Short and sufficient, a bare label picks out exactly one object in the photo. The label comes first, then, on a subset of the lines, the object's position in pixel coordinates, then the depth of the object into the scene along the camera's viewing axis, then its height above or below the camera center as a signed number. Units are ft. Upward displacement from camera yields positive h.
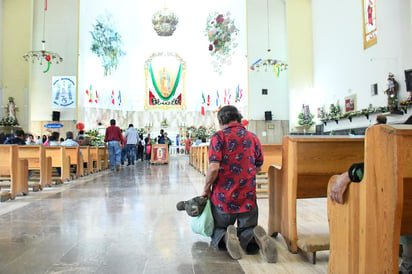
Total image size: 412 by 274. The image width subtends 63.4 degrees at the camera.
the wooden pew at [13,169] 15.28 -1.14
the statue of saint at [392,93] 29.19 +4.37
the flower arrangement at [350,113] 31.73 +3.13
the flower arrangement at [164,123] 63.46 +3.85
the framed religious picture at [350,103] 37.17 +4.44
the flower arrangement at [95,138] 44.25 +0.80
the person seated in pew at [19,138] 20.46 +0.38
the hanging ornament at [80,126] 43.99 +2.35
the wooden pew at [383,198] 3.75 -0.68
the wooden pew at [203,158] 23.17 -1.16
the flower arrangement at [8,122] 42.56 +2.87
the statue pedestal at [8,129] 43.52 +2.01
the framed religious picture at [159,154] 41.71 -1.35
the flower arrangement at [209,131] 60.03 +2.18
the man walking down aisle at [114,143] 31.27 +0.06
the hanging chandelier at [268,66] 49.19 +11.65
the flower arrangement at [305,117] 47.06 +3.57
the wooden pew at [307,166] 7.23 -0.53
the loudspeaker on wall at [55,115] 45.98 +3.99
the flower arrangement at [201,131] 59.51 +2.17
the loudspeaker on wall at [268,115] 50.52 +4.10
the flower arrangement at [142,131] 58.84 +2.25
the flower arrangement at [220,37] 58.80 +19.13
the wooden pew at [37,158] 18.22 -0.77
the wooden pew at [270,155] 15.65 -0.62
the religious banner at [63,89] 47.34 +7.82
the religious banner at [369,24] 33.12 +12.07
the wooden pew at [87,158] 26.50 -1.21
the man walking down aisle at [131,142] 36.88 +0.16
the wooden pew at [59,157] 21.02 -0.87
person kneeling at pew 7.41 -0.88
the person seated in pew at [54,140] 24.09 +0.30
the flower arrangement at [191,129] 61.16 +2.58
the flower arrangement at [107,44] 53.06 +16.47
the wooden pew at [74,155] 23.80 -0.80
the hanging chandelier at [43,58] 45.16 +12.18
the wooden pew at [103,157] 33.36 -1.39
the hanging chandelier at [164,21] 57.82 +21.38
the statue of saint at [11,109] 43.75 +4.63
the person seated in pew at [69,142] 24.63 +0.14
